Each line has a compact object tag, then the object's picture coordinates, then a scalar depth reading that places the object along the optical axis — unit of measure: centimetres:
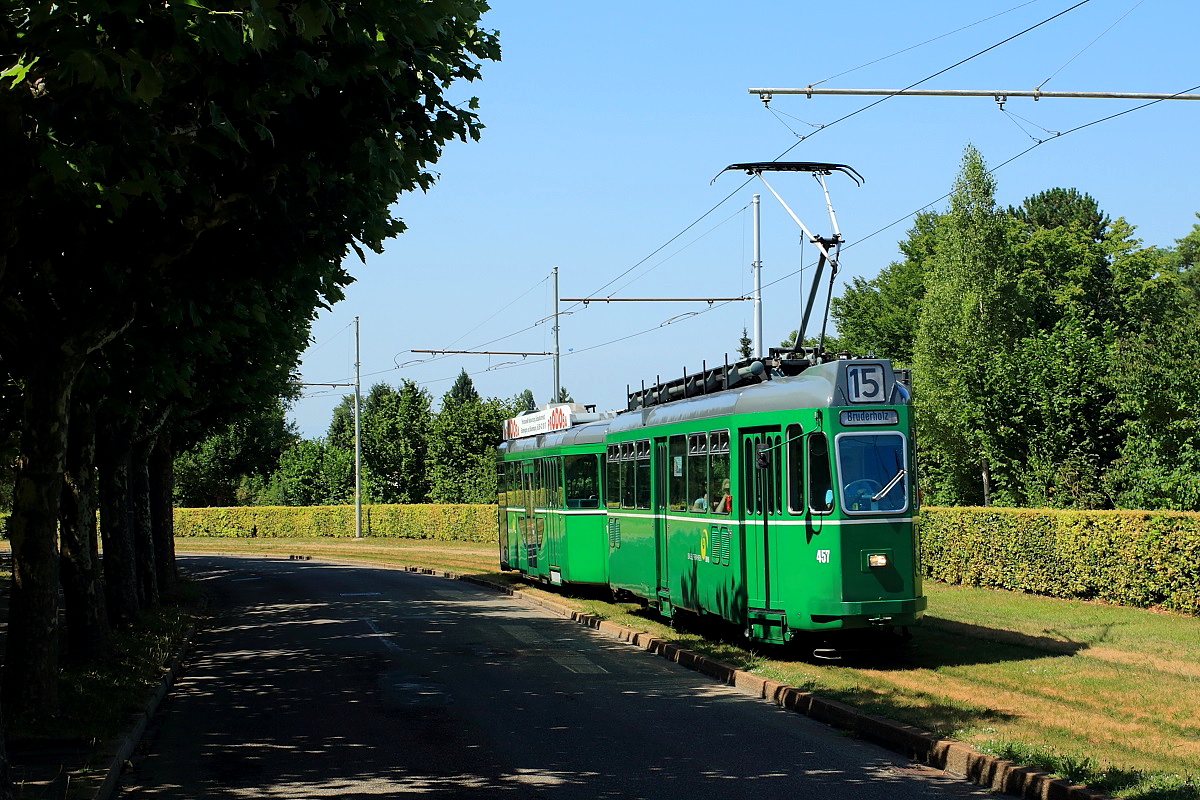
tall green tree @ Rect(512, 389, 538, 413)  11807
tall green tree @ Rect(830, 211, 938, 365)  6830
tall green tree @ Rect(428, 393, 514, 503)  6856
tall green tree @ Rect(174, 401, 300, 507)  7925
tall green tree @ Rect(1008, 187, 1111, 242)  6575
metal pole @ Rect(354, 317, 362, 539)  5772
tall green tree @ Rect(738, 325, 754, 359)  10201
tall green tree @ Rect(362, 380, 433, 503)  7119
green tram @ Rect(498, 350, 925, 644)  1498
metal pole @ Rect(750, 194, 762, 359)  3080
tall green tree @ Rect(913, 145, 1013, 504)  4456
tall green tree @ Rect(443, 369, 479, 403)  15825
